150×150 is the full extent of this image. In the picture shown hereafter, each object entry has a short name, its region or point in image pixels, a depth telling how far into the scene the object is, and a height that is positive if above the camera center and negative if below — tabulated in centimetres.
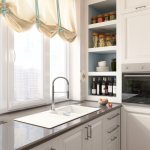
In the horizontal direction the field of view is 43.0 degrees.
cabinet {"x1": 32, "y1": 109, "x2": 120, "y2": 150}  134 -54
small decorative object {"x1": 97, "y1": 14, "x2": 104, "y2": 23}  256 +74
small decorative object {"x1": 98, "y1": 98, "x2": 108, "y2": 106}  218 -33
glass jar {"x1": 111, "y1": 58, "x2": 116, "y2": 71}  255 +11
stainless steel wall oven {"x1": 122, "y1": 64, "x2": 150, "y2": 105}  217 -12
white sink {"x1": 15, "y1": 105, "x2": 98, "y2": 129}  145 -38
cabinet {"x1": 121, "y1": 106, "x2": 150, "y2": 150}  214 -64
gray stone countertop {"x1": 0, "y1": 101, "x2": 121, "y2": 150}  107 -39
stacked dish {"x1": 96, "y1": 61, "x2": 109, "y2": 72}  259 +8
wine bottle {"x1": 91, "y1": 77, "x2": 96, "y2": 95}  262 -20
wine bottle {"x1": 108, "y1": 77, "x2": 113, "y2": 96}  248 -20
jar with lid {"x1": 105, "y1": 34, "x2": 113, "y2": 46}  254 +44
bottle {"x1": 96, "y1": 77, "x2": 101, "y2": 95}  258 -20
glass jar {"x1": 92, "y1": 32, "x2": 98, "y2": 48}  261 +48
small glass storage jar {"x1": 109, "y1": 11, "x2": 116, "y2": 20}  248 +74
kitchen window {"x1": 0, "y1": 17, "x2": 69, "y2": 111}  184 +7
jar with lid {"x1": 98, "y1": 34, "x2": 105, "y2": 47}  256 +44
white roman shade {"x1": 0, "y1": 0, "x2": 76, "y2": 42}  166 +60
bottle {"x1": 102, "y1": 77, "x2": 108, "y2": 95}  252 -21
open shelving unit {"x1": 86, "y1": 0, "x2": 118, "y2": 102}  247 +38
